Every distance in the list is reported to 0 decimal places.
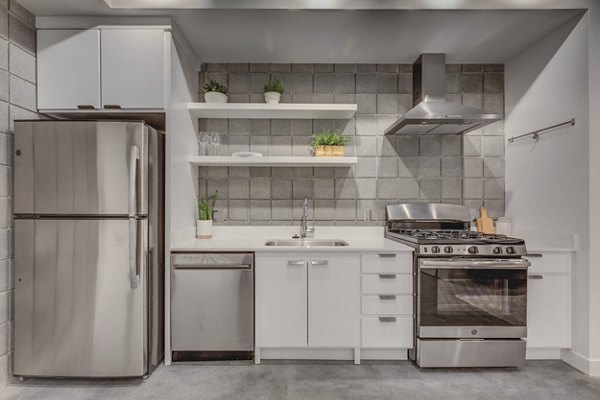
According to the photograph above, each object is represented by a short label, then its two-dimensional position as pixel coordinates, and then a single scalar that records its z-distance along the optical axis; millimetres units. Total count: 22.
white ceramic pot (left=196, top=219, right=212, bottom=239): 2953
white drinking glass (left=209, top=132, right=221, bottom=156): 2988
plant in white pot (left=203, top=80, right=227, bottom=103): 2898
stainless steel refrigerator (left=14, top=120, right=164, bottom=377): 2168
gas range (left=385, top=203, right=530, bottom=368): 2373
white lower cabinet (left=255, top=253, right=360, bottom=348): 2445
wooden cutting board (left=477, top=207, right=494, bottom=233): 3088
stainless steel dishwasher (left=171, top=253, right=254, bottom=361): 2434
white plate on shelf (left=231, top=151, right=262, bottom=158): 2889
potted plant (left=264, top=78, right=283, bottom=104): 2904
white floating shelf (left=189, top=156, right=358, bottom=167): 2844
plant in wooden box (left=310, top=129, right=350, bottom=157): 2918
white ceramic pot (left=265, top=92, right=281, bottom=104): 2902
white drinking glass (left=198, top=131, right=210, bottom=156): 2988
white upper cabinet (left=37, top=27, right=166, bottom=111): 2418
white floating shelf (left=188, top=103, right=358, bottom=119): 2805
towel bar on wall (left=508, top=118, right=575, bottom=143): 2449
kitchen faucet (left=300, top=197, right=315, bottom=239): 3021
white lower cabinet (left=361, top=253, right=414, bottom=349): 2447
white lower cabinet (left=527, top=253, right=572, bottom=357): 2473
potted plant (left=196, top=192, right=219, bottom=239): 2957
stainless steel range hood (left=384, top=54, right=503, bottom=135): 2627
